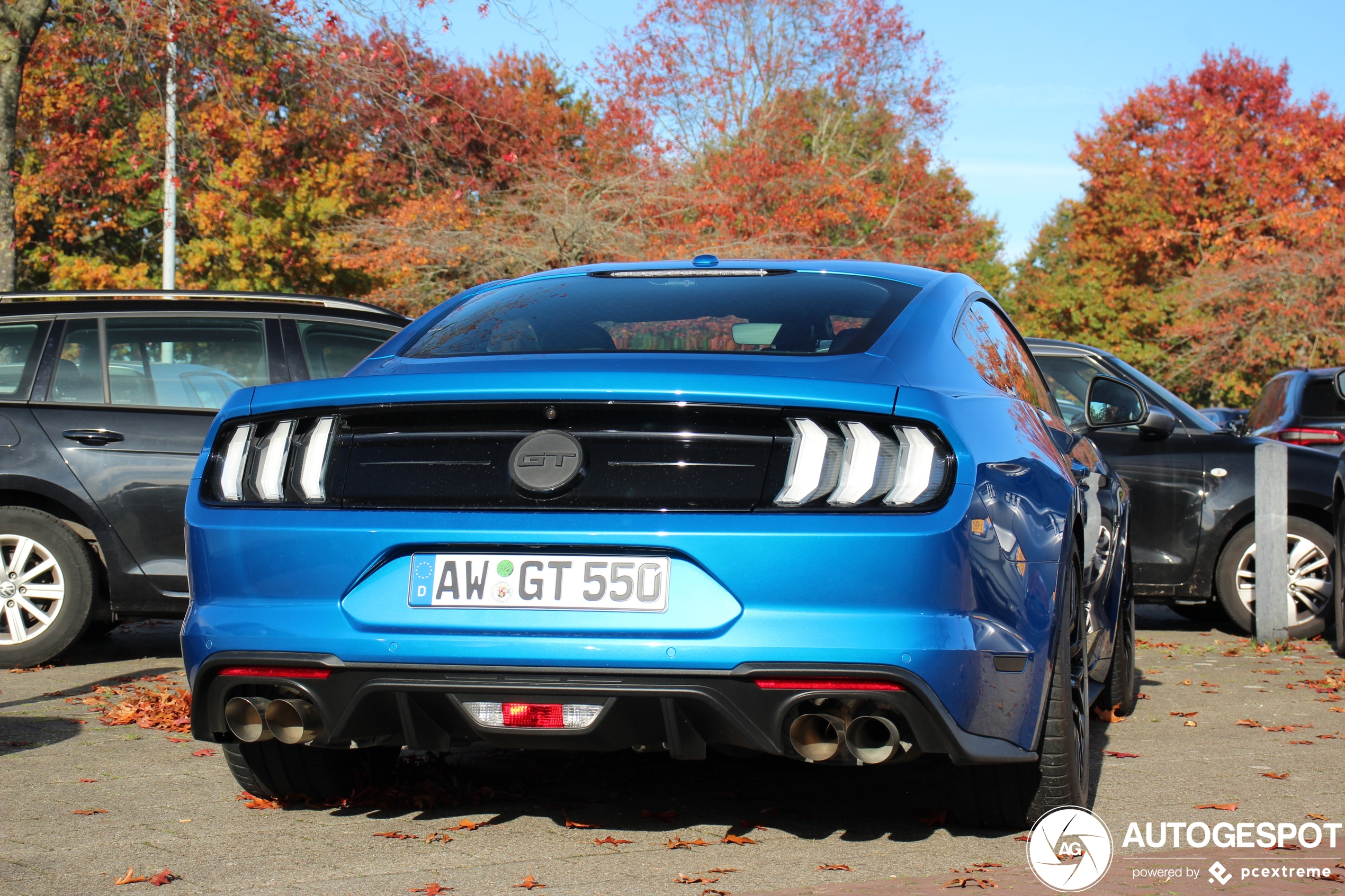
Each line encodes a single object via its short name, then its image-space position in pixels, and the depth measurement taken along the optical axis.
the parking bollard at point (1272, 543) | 7.57
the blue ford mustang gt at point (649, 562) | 3.06
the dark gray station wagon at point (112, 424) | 6.68
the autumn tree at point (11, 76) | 10.91
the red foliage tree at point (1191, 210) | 38.53
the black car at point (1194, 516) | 8.00
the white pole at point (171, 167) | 12.08
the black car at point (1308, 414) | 10.45
